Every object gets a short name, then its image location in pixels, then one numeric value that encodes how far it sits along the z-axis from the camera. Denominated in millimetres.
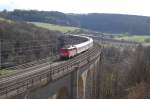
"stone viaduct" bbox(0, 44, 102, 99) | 19494
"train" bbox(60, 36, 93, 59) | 38625
